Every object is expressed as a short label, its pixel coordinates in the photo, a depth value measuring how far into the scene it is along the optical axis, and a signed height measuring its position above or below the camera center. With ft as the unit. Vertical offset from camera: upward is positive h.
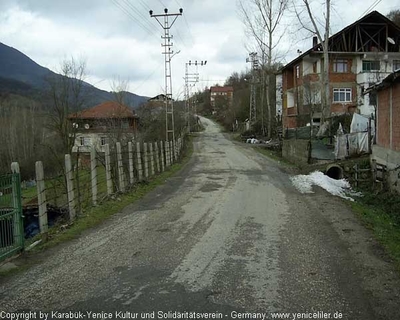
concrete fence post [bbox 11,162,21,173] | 23.12 -1.80
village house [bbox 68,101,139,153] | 86.48 +1.59
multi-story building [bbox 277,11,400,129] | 142.72 +19.68
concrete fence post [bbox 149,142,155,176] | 62.39 -4.32
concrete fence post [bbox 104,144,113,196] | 40.68 -3.61
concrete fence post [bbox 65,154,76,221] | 31.94 -3.89
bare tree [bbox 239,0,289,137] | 144.77 +24.24
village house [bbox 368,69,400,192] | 46.50 -1.11
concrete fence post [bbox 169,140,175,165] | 86.71 -4.68
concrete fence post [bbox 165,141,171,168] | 78.95 -5.28
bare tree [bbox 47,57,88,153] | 98.68 +6.77
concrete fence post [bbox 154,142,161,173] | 66.74 -4.19
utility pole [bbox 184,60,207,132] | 216.13 +15.22
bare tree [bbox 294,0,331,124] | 96.43 +13.18
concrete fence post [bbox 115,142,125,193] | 44.16 -4.21
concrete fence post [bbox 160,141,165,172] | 72.61 -4.61
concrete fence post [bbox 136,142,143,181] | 53.52 -4.48
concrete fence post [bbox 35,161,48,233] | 27.50 -4.05
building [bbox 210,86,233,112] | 363.27 +27.12
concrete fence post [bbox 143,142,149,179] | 57.68 -4.35
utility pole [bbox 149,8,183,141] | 95.91 +20.83
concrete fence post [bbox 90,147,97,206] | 37.38 -3.62
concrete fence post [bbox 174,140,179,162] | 95.55 -5.36
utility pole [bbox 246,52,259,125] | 189.88 +17.05
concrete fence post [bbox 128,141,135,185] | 48.93 -4.09
